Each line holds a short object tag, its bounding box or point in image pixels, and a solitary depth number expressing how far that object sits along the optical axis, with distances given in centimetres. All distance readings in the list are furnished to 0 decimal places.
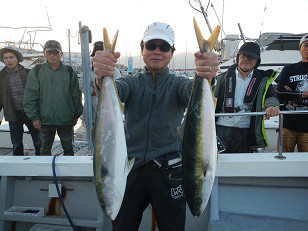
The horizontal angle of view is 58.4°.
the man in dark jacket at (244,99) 332
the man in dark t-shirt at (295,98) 353
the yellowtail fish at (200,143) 153
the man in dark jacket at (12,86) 421
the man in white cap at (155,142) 200
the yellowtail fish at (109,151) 148
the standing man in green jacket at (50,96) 384
